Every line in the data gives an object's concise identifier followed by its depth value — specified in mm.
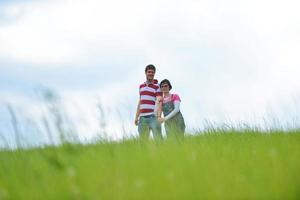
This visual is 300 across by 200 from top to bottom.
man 13154
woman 12945
